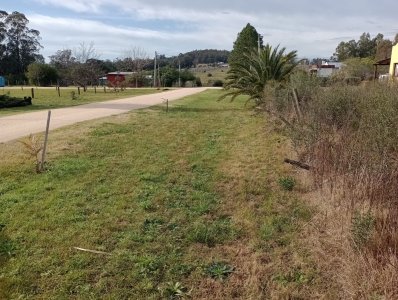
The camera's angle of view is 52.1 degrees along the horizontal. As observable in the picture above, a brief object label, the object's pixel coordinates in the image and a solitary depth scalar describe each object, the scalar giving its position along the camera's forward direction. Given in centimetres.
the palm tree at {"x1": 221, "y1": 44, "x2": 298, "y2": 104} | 1719
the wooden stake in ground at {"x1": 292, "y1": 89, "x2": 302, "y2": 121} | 917
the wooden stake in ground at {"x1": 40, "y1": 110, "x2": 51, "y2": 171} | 696
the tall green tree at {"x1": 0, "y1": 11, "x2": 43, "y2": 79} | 7250
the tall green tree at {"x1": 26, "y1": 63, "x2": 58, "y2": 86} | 5834
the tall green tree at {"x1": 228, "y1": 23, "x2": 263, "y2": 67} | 3675
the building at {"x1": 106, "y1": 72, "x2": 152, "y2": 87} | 5135
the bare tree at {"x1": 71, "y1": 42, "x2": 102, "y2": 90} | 4128
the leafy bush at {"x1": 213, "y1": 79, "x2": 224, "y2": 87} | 6532
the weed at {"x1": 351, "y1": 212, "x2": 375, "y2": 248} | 357
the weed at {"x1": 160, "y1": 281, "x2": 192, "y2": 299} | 335
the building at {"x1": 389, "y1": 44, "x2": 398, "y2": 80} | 2942
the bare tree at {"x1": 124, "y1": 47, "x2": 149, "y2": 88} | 5678
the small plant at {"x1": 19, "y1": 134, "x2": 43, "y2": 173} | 691
